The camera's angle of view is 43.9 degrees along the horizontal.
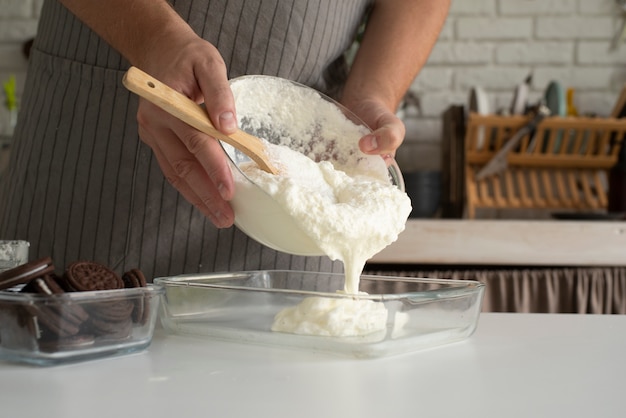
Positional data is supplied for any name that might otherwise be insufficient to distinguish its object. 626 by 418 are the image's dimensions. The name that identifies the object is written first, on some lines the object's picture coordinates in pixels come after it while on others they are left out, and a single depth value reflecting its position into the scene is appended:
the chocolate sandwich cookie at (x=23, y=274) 0.51
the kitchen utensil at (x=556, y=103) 1.74
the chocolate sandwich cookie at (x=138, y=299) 0.52
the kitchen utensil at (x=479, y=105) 1.74
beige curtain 1.44
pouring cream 0.56
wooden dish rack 1.70
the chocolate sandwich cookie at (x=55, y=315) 0.48
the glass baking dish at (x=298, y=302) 0.54
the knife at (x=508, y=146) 1.67
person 0.85
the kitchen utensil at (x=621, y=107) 1.76
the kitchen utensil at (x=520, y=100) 1.73
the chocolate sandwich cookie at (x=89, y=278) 0.51
